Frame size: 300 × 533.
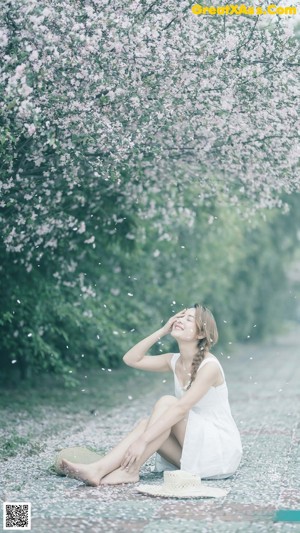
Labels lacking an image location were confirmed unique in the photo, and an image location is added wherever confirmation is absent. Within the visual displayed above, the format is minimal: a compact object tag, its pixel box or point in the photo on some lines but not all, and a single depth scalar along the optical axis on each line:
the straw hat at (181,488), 6.63
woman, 7.02
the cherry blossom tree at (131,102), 8.74
